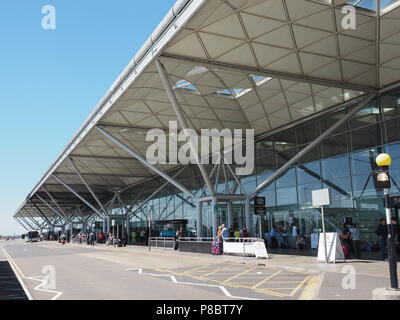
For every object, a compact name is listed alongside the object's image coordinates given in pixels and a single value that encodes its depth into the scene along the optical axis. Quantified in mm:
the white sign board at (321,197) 15984
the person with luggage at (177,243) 29359
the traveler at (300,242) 25177
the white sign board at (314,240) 24516
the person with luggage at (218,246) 22609
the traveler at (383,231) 15320
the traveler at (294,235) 26375
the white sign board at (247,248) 18656
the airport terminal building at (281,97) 16609
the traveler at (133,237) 49997
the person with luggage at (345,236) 18297
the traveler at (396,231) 15174
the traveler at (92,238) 49209
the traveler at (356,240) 17547
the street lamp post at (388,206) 8180
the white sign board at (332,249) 15641
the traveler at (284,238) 27434
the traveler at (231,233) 25091
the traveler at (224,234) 22312
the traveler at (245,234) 22888
